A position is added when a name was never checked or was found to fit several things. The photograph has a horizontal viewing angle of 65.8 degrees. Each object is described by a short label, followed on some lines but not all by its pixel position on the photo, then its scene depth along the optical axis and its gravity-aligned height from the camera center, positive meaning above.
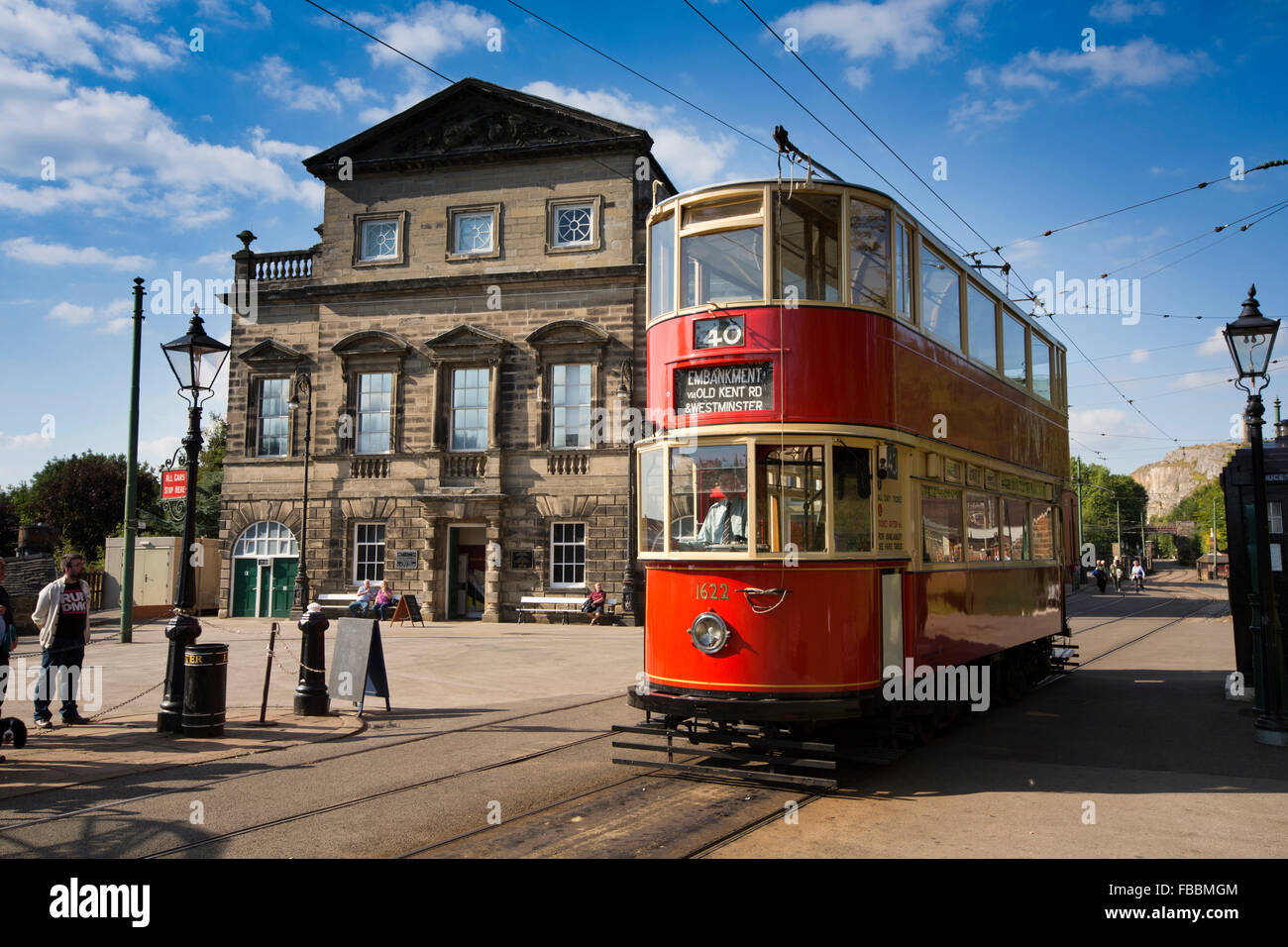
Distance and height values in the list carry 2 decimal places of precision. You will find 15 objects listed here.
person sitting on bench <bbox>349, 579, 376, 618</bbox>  26.88 -1.62
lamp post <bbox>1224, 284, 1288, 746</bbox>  10.44 -0.17
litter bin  10.59 -1.57
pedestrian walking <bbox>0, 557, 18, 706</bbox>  9.56 -0.83
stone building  28.81 +5.41
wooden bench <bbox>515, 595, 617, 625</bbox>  28.07 -1.74
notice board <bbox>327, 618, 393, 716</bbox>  12.07 -1.46
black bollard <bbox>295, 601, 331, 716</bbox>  12.09 -1.66
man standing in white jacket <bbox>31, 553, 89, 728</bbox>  10.75 -0.89
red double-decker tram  8.09 +0.73
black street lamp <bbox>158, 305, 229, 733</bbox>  10.77 +0.24
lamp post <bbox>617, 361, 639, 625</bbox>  27.62 +0.83
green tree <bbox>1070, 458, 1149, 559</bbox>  106.38 +4.07
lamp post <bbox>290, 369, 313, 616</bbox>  30.02 +0.66
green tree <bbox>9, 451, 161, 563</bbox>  55.44 +2.46
